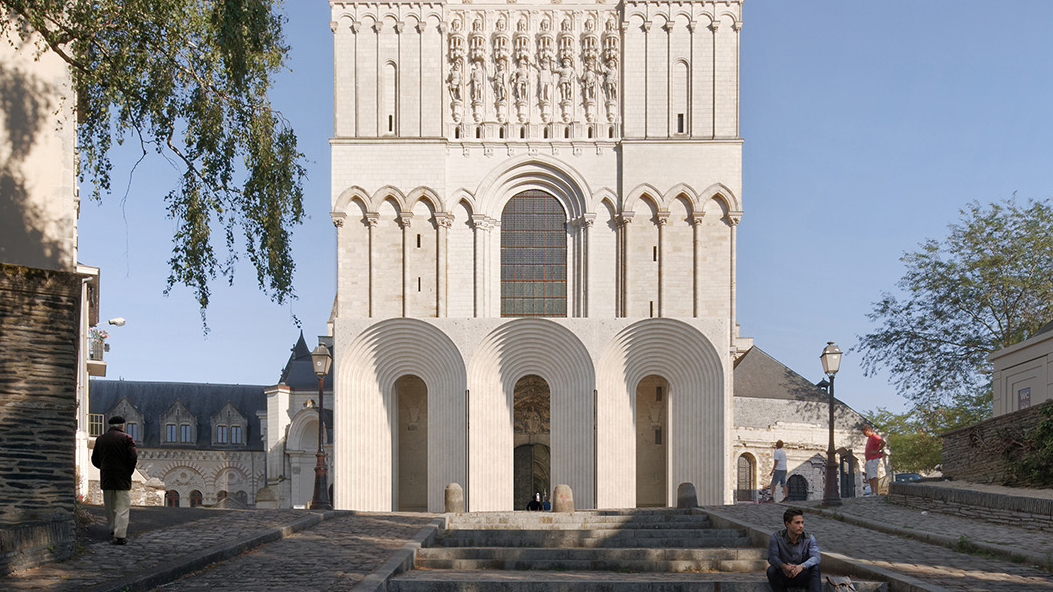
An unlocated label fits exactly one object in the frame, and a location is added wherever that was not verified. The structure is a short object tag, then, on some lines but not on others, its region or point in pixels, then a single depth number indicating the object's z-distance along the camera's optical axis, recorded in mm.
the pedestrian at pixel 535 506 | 26044
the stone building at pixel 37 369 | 10953
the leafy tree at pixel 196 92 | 11508
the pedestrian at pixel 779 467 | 23047
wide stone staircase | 10398
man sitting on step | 9383
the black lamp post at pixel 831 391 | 19031
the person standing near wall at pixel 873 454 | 21531
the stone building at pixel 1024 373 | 24922
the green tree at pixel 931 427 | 37812
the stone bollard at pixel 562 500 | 20875
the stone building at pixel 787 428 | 43812
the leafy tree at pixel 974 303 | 36000
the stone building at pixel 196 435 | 55625
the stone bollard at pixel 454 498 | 21141
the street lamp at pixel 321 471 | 21188
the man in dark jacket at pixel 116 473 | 12414
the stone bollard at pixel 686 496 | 20375
